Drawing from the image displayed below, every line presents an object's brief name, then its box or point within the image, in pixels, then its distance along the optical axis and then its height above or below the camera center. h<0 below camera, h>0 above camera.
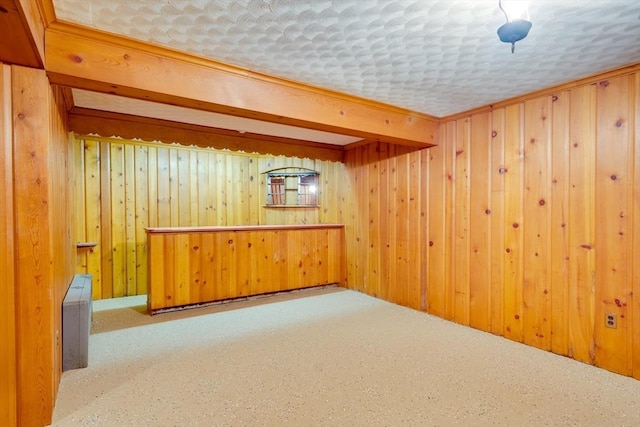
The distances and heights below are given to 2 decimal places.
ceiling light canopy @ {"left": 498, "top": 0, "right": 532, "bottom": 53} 1.37 +0.81
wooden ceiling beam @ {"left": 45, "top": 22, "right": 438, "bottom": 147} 1.67 +0.81
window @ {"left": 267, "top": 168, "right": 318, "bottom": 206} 5.19 +0.42
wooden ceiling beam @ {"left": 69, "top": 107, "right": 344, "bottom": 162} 2.86 +0.80
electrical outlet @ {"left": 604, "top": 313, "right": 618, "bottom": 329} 2.15 -0.74
